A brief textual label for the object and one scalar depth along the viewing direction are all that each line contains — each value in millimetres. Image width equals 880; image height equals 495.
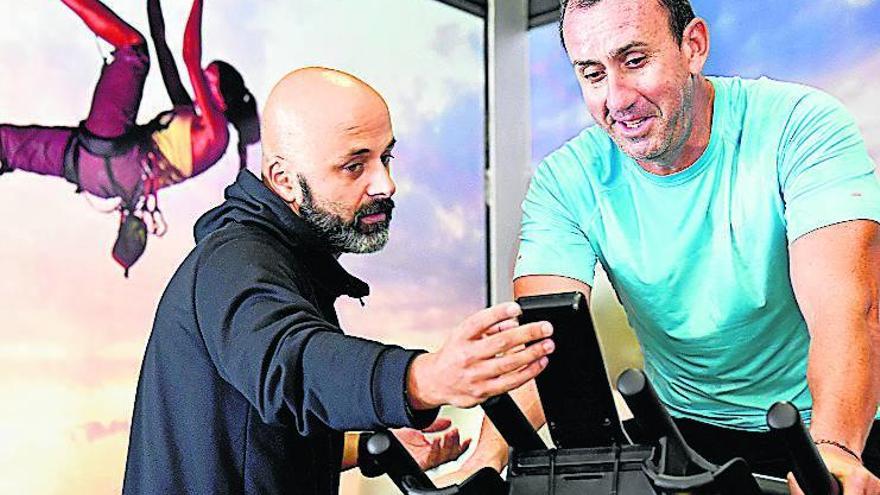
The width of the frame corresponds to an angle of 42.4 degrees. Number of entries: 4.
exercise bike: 1247
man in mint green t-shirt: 1975
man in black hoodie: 1291
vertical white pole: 3615
